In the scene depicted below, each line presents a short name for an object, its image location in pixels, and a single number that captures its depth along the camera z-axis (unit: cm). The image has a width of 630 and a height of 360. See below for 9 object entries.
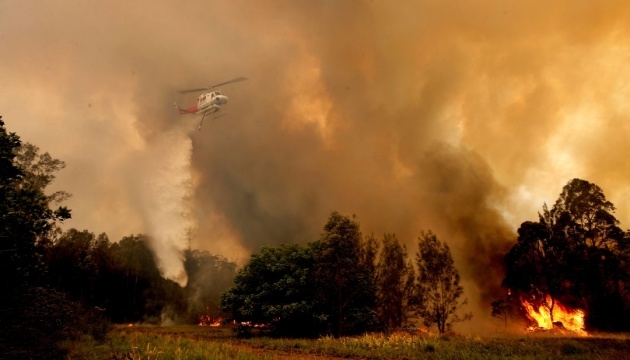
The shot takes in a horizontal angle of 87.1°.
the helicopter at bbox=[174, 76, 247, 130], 5075
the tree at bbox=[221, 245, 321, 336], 3400
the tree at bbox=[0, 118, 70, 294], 1279
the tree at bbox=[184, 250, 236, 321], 7994
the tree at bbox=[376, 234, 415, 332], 4528
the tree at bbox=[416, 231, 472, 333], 4169
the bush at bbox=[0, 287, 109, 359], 1205
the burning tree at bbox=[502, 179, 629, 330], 3984
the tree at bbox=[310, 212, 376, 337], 3167
